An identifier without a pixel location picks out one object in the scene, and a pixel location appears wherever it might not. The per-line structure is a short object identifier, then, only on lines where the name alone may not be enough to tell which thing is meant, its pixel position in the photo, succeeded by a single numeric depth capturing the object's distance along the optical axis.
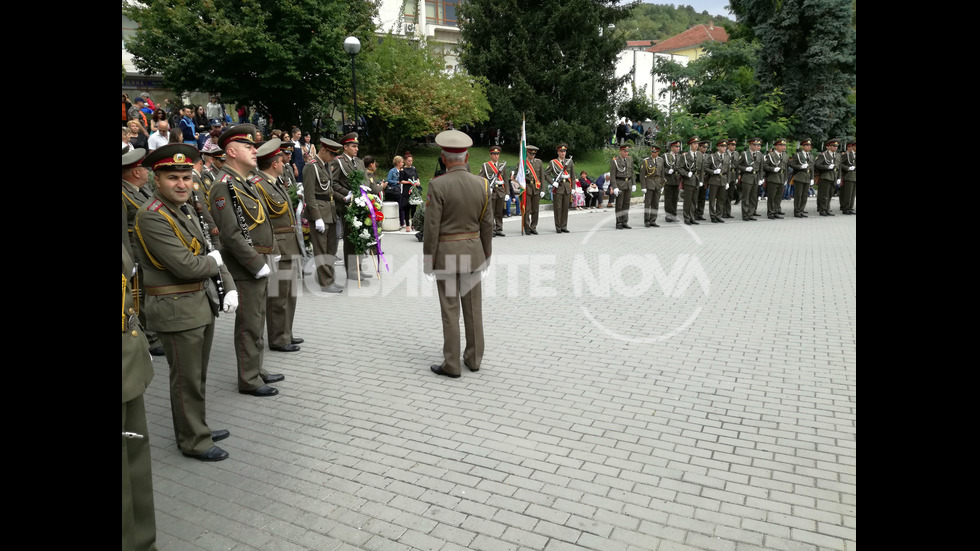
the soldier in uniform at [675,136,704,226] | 18.78
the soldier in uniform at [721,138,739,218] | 20.11
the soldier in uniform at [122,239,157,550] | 3.12
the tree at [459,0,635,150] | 35.19
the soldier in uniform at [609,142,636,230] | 18.91
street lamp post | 16.80
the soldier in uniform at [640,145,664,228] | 18.72
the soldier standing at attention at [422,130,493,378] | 6.34
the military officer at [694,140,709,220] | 19.23
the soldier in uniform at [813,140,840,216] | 20.98
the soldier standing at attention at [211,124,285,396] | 5.83
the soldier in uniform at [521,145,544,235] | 17.61
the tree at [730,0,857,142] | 27.64
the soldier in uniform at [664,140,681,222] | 18.94
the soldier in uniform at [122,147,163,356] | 5.01
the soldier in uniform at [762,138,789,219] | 20.62
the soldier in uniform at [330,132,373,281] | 10.80
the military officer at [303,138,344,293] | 10.00
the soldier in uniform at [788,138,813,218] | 20.89
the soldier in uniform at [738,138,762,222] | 20.41
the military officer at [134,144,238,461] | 4.43
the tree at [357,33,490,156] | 28.67
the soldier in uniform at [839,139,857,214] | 21.33
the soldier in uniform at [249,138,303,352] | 6.89
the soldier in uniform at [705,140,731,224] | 19.28
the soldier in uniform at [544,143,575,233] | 17.77
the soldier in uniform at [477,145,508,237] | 17.44
